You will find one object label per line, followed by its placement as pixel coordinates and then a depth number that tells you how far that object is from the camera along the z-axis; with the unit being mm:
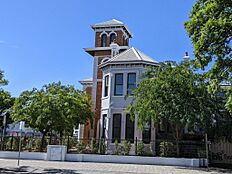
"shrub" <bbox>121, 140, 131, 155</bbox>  21797
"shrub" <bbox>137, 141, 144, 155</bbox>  21828
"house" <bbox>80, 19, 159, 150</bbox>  25531
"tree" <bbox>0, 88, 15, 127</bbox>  28562
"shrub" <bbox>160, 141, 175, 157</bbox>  21344
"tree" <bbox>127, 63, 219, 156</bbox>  19531
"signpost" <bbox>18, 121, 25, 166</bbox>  18684
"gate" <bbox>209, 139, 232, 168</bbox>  22538
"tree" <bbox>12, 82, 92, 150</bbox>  22859
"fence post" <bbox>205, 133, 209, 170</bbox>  19684
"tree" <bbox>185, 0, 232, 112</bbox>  12586
